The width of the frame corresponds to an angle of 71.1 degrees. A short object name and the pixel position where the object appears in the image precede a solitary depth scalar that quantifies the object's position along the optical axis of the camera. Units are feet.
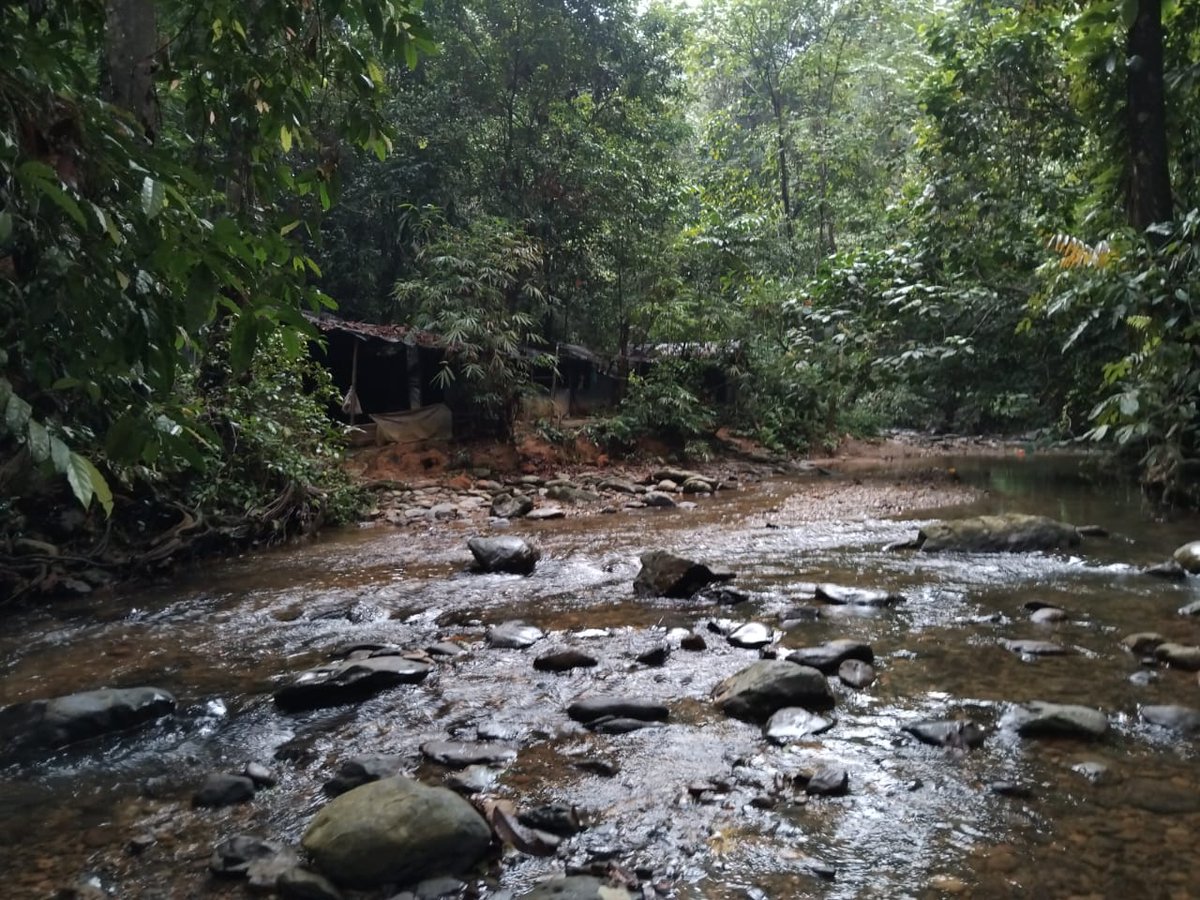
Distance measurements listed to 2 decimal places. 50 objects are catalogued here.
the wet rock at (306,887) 7.50
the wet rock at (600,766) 10.07
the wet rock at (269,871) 7.77
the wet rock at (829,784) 9.34
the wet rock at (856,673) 12.83
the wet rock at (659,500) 37.93
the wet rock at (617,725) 11.43
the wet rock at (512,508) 34.81
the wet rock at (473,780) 9.71
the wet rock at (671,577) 19.03
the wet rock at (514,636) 15.53
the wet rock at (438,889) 7.66
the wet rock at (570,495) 38.55
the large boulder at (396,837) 7.85
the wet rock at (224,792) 9.49
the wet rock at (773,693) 11.69
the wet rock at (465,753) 10.50
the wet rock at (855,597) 17.76
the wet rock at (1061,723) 10.58
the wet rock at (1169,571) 19.34
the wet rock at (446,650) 15.14
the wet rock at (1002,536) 23.38
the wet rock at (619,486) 41.39
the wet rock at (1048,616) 16.06
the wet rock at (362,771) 9.79
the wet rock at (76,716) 11.35
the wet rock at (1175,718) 10.75
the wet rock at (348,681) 12.56
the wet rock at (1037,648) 14.02
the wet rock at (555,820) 8.69
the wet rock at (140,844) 8.52
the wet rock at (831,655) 13.52
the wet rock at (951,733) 10.52
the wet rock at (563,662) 14.03
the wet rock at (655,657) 14.33
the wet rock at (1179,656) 13.01
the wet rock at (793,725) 10.90
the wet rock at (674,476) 45.62
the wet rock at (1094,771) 9.47
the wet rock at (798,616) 16.49
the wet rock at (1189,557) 19.75
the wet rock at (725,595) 18.48
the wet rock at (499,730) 11.30
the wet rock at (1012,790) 9.20
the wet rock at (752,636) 15.02
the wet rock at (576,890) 7.20
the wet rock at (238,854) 8.01
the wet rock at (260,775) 9.93
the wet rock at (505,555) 22.62
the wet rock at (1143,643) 13.97
